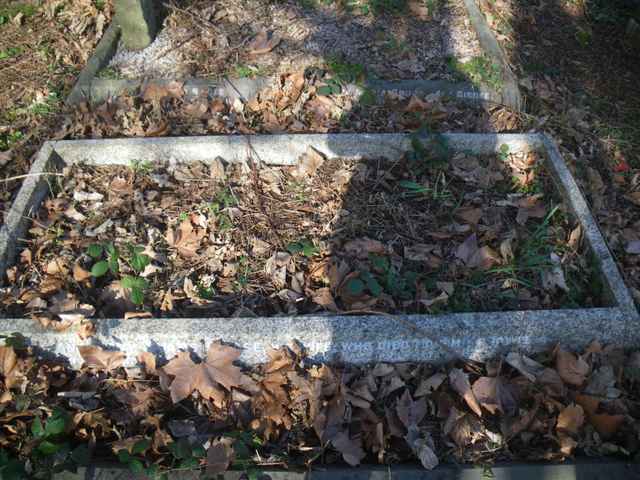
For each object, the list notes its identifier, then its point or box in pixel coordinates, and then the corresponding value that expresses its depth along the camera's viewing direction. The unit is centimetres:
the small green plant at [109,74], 335
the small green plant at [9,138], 325
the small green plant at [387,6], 388
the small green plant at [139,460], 179
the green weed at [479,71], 331
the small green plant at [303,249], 244
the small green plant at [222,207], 261
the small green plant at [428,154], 277
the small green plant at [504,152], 286
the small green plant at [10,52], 391
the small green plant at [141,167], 287
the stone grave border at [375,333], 207
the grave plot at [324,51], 329
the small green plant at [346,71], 328
